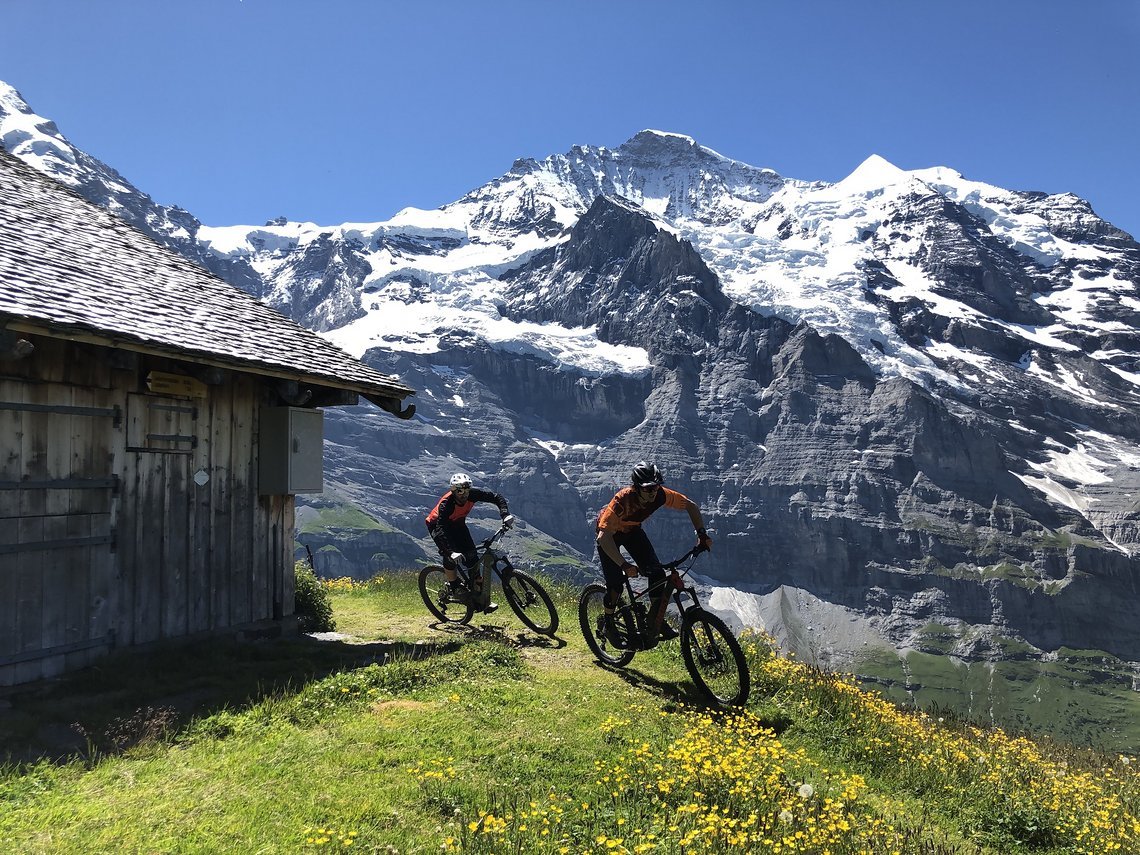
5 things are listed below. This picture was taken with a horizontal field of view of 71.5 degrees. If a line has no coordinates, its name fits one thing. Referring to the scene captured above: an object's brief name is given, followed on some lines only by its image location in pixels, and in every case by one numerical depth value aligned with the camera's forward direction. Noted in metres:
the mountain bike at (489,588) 12.69
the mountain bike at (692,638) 8.90
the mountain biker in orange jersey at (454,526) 12.64
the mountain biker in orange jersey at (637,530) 9.47
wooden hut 8.93
